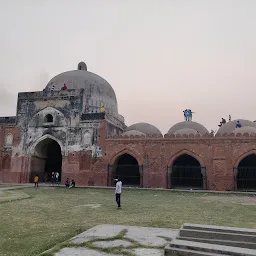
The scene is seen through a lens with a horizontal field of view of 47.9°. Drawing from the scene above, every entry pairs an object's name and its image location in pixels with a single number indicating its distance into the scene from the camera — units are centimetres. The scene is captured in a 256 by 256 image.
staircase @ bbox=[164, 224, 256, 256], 432
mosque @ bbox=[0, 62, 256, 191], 2036
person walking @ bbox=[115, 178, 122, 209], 1066
